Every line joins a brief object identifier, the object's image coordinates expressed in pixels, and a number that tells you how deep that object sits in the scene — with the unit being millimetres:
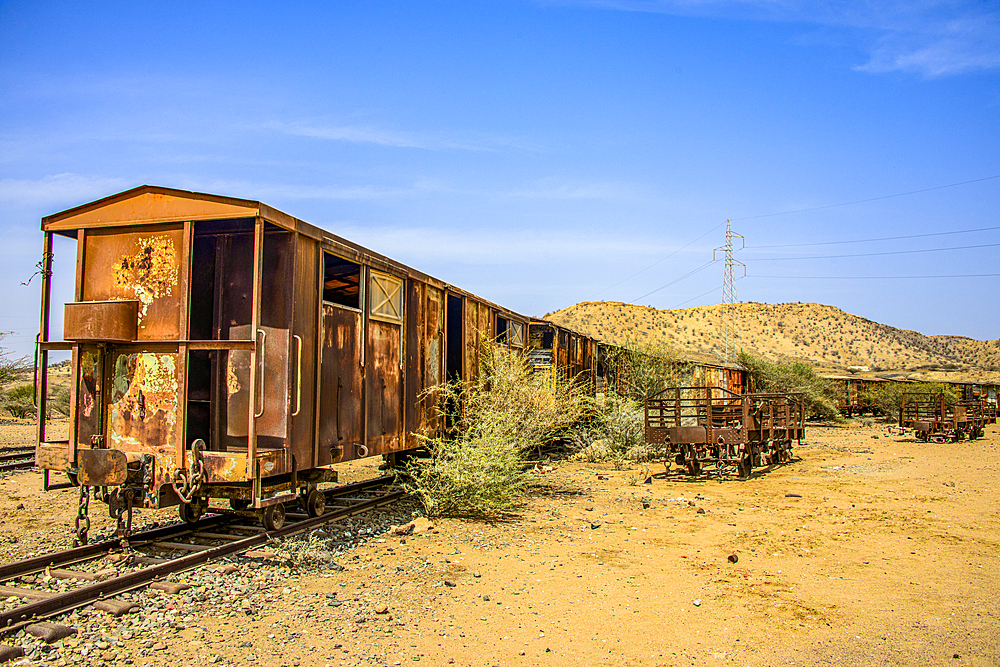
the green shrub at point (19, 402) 25588
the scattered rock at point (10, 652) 4241
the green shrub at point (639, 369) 21219
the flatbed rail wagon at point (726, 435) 12766
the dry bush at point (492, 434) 9000
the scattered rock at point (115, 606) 5027
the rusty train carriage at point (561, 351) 15336
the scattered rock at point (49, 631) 4559
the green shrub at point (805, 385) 29797
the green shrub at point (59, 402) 24891
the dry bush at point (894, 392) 29562
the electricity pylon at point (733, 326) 86938
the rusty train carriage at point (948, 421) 20672
